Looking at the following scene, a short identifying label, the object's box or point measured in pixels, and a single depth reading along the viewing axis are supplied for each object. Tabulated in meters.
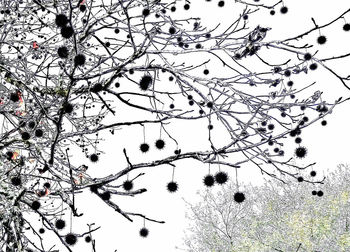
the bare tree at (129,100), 2.86
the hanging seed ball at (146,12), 2.89
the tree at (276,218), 16.88
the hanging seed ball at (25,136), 3.60
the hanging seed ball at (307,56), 3.79
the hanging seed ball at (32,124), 3.92
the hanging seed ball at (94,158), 4.59
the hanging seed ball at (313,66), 4.30
